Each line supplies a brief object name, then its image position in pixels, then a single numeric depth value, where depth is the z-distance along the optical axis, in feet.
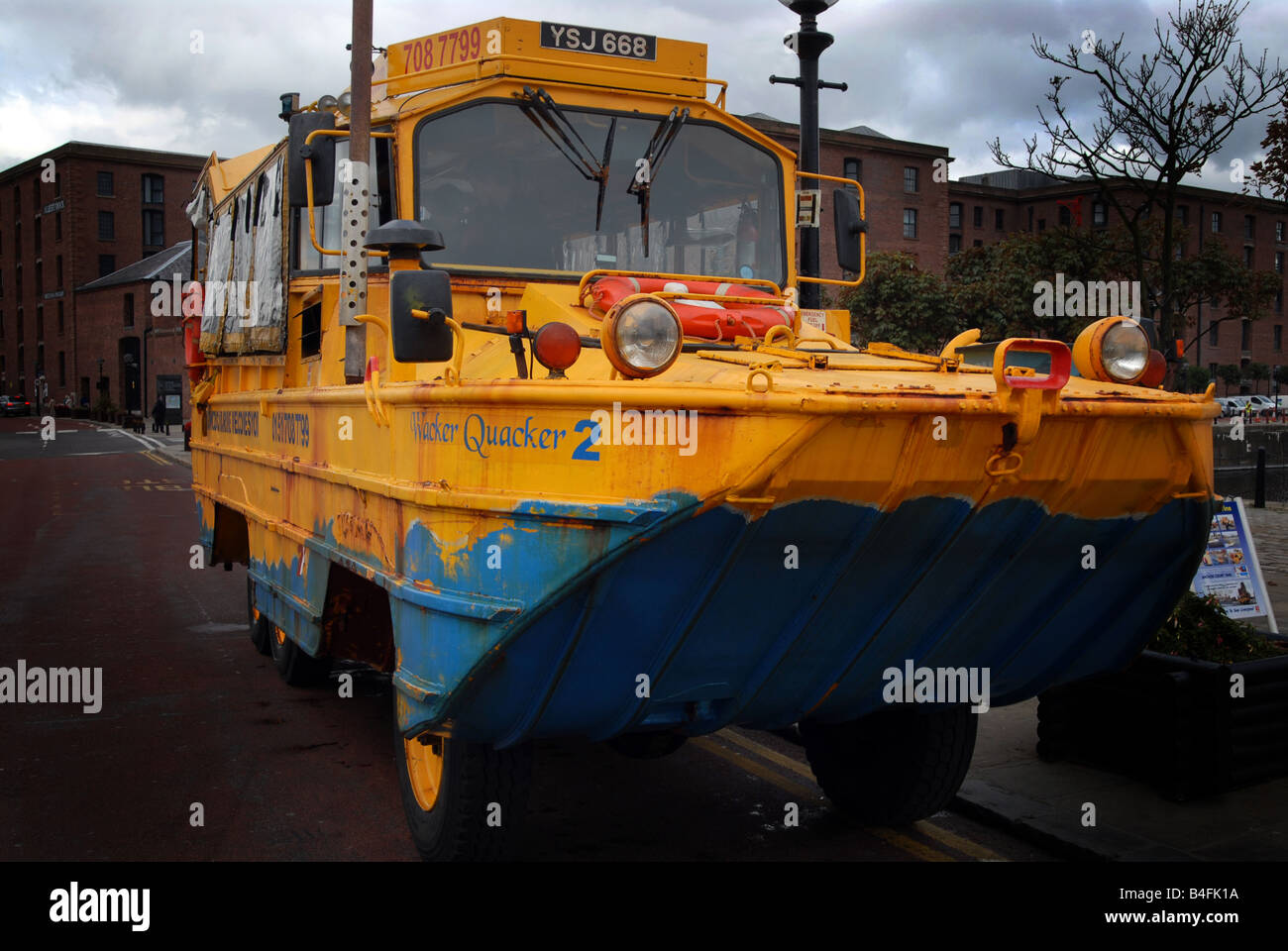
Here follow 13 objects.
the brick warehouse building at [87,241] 226.38
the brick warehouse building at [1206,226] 185.98
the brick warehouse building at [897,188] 170.09
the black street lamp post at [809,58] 27.61
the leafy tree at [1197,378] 152.15
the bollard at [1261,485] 54.60
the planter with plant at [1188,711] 16.48
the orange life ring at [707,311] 13.47
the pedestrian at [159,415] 171.32
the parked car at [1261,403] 169.75
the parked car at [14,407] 232.53
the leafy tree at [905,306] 103.50
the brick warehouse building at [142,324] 193.77
